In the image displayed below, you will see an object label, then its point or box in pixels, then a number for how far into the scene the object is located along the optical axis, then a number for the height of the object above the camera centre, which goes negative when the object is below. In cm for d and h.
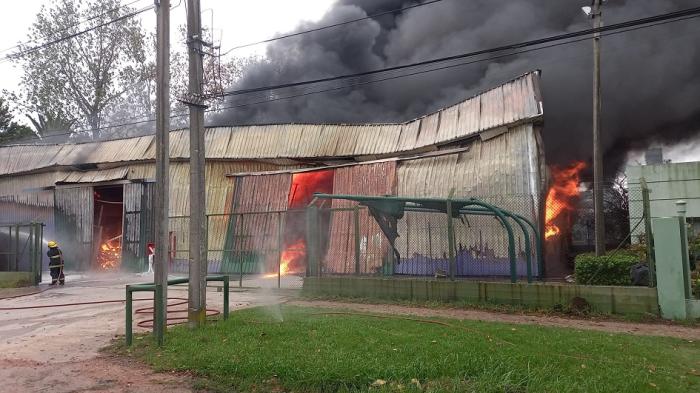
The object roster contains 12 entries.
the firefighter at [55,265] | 1496 -44
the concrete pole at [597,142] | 1104 +214
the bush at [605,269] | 889 -59
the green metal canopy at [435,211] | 972 +62
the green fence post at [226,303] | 760 -87
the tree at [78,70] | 2833 +1028
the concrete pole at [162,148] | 689 +138
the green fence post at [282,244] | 1207 +0
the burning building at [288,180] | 1224 +208
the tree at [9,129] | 3303 +806
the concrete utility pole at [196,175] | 720 +103
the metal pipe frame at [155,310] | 629 -78
